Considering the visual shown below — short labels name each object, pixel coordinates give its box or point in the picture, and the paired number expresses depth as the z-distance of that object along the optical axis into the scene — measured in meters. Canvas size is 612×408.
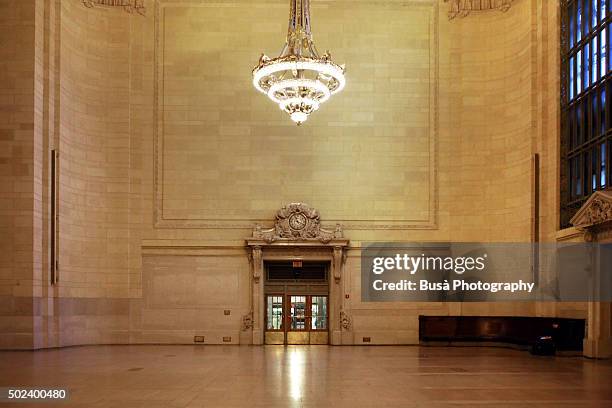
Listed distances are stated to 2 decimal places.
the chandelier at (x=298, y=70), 16.91
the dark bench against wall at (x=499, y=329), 18.55
